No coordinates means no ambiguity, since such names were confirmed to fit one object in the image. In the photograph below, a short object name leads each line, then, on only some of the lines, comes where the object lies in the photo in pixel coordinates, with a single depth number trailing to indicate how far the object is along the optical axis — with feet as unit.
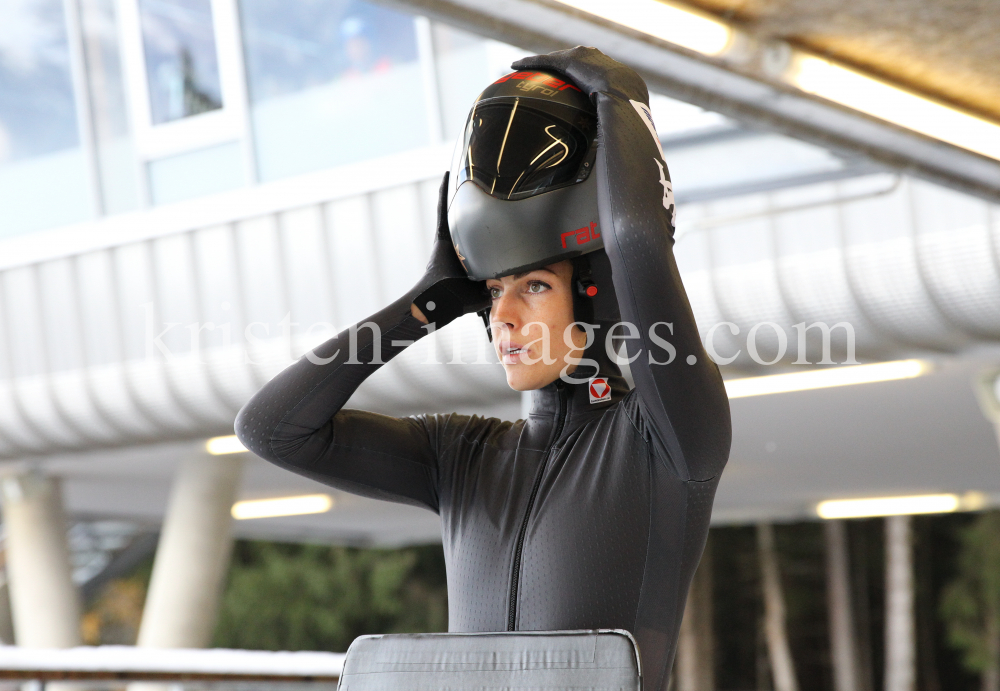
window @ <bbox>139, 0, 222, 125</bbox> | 42.70
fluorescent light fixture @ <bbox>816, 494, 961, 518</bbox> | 71.82
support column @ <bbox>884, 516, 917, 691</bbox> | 74.38
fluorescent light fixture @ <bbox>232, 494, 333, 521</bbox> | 69.85
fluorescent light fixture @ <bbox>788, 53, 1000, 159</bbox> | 12.55
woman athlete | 7.29
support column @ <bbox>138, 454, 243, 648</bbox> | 49.70
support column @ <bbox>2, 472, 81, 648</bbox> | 53.47
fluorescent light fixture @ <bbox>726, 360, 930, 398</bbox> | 36.09
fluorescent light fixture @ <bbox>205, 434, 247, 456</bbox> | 46.70
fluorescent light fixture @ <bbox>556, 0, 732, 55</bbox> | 10.50
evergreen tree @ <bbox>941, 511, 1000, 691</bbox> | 81.51
